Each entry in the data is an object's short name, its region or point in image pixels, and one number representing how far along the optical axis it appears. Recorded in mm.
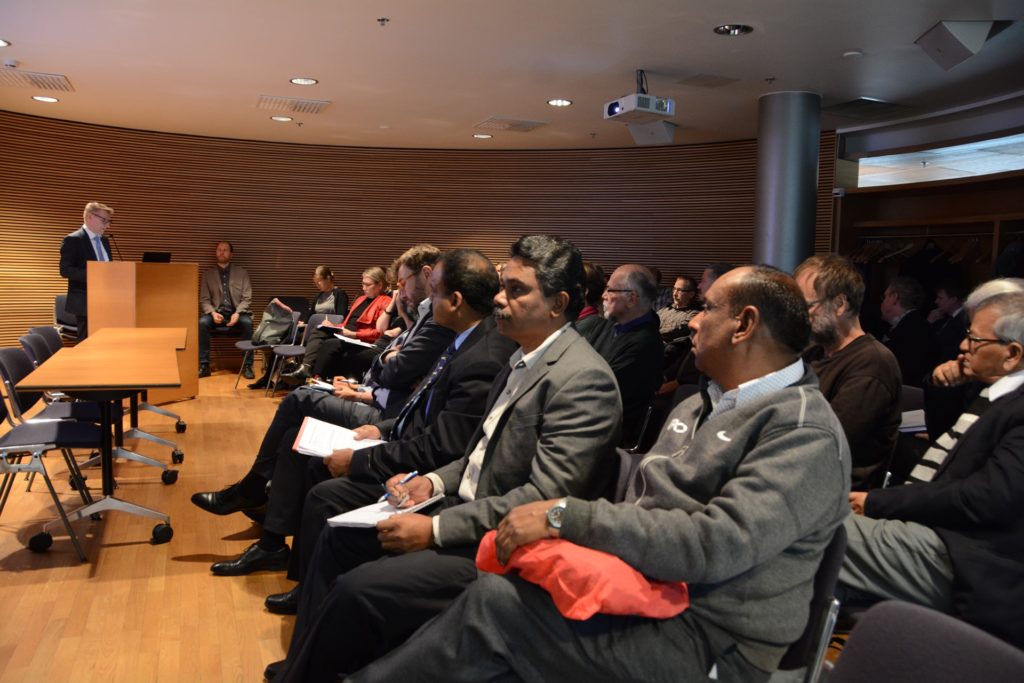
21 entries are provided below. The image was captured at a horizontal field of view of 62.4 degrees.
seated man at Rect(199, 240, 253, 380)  10362
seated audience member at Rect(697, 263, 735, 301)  6996
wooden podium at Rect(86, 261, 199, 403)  7344
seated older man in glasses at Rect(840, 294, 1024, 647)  2197
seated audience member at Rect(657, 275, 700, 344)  7789
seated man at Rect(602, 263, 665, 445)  4395
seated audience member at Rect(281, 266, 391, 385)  7754
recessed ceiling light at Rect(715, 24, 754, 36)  5578
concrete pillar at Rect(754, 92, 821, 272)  7477
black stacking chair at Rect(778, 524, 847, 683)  1739
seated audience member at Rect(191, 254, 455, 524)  3883
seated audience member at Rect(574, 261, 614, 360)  4737
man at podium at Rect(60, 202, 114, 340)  7551
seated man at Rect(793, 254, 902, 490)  2902
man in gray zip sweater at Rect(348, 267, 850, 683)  1675
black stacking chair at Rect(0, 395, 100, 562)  3898
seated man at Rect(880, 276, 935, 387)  5312
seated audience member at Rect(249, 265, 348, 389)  9469
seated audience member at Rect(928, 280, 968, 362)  5465
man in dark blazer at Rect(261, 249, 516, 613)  3037
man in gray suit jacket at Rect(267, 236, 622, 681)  2207
